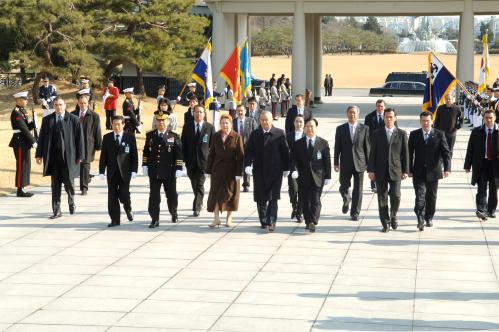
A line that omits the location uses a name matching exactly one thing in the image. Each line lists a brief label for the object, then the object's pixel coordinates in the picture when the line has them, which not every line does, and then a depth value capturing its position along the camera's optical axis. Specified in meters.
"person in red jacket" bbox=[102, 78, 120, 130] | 26.29
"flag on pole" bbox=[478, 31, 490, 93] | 30.61
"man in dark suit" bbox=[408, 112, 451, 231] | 13.62
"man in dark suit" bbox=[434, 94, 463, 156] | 18.22
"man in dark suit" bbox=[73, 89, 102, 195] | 16.73
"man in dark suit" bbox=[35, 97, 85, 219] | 14.48
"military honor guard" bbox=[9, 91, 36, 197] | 16.75
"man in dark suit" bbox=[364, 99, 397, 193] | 16.72
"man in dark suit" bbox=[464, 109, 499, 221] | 14.42
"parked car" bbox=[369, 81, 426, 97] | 53.53
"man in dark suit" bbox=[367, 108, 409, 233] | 13.56
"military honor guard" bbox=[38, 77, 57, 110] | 28.13
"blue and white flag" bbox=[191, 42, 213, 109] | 19.36
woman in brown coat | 13.69
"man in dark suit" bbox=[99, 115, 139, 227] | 13.87
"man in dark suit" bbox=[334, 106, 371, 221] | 14.68
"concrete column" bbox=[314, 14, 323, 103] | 47.84
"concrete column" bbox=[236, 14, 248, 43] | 42.52
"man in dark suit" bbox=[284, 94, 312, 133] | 17.00
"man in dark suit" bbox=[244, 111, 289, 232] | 13.49
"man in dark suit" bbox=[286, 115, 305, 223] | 13.88
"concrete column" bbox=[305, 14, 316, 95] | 45.81
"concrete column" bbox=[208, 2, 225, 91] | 40.25
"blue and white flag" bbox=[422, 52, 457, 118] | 17.77
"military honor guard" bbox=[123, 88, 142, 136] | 21.68
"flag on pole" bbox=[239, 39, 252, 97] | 21.78
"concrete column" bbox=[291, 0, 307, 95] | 40.25
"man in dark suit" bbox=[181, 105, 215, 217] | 14.71
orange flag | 19.86
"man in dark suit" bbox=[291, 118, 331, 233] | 13.45
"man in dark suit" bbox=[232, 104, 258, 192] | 16.42
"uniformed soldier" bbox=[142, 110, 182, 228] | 13.76
